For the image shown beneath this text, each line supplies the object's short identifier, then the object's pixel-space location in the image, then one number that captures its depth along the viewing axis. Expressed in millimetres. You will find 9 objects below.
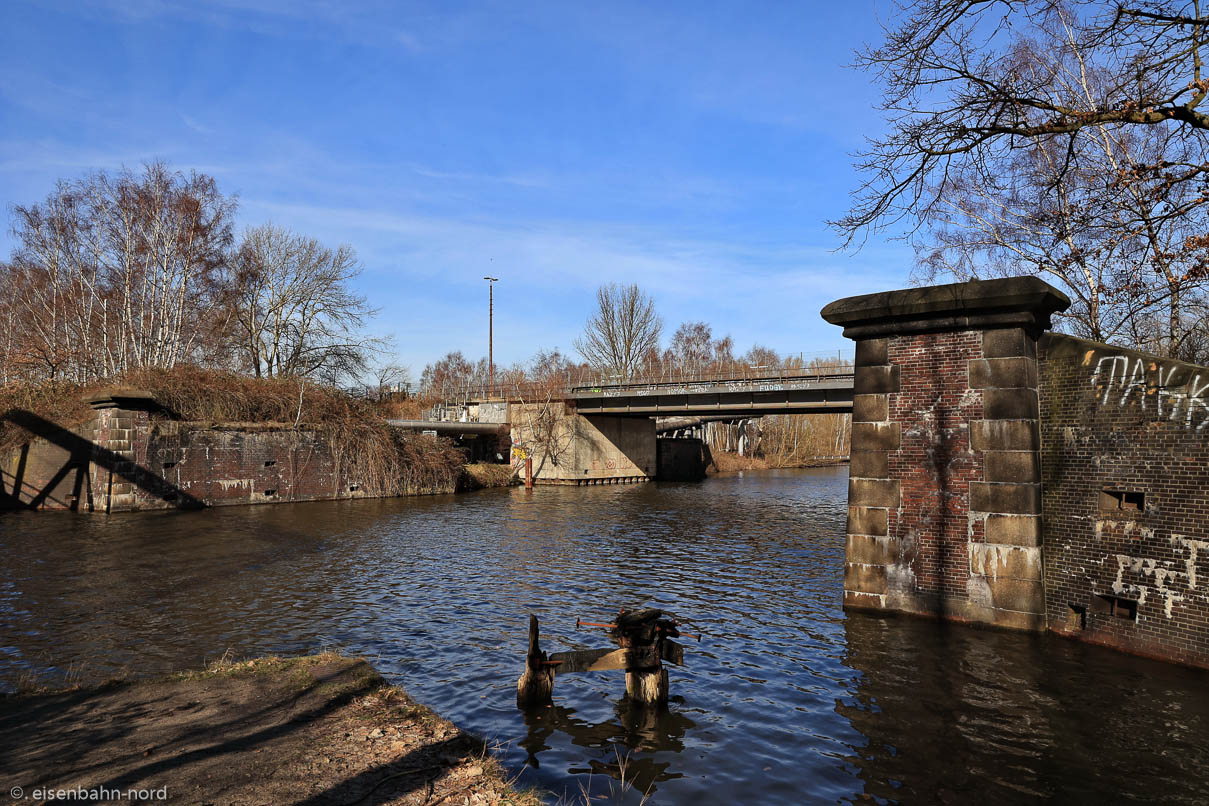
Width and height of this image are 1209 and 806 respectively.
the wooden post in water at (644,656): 8360
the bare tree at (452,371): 103938
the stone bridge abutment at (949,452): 10922
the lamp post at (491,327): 68656
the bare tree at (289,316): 44719
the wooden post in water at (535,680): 8352
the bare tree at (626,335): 71500
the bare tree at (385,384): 49625
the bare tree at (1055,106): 8516
